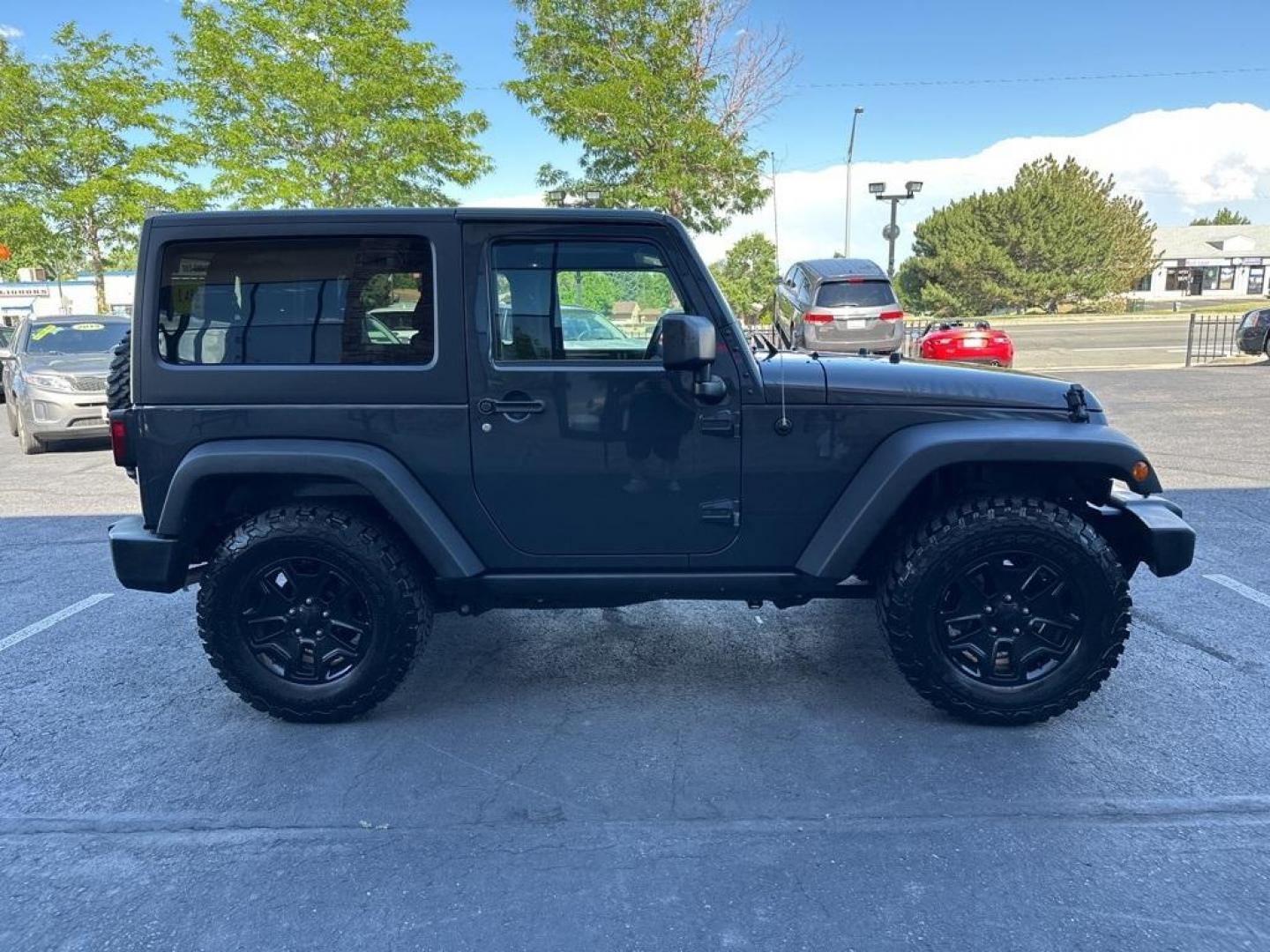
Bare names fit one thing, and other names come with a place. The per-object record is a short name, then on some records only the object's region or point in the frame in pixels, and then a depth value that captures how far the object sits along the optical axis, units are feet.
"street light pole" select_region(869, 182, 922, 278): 73.72
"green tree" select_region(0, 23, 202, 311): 59.06
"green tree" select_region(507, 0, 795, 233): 54.03
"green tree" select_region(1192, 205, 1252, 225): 329.09
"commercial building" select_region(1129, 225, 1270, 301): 236.84
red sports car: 49.56
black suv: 10.07
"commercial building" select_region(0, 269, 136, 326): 100.32
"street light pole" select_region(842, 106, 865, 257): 87.92
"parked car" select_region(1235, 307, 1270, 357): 51.44
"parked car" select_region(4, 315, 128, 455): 29.30
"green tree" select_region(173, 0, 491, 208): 53.16
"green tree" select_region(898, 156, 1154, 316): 158.61
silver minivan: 42.34
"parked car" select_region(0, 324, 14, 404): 48.06
